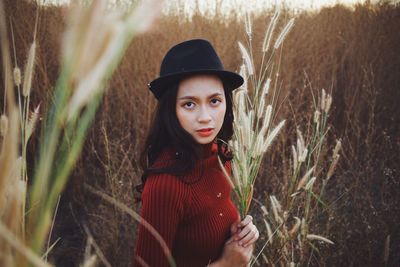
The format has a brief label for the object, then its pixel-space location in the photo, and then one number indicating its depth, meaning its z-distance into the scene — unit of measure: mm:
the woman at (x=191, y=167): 987
